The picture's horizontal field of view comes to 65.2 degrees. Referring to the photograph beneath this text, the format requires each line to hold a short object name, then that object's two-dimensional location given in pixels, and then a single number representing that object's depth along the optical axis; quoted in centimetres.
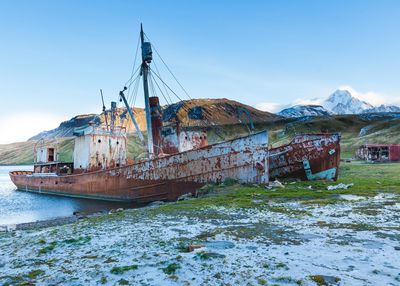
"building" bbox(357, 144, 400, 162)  4741
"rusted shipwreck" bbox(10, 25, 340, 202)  1889
